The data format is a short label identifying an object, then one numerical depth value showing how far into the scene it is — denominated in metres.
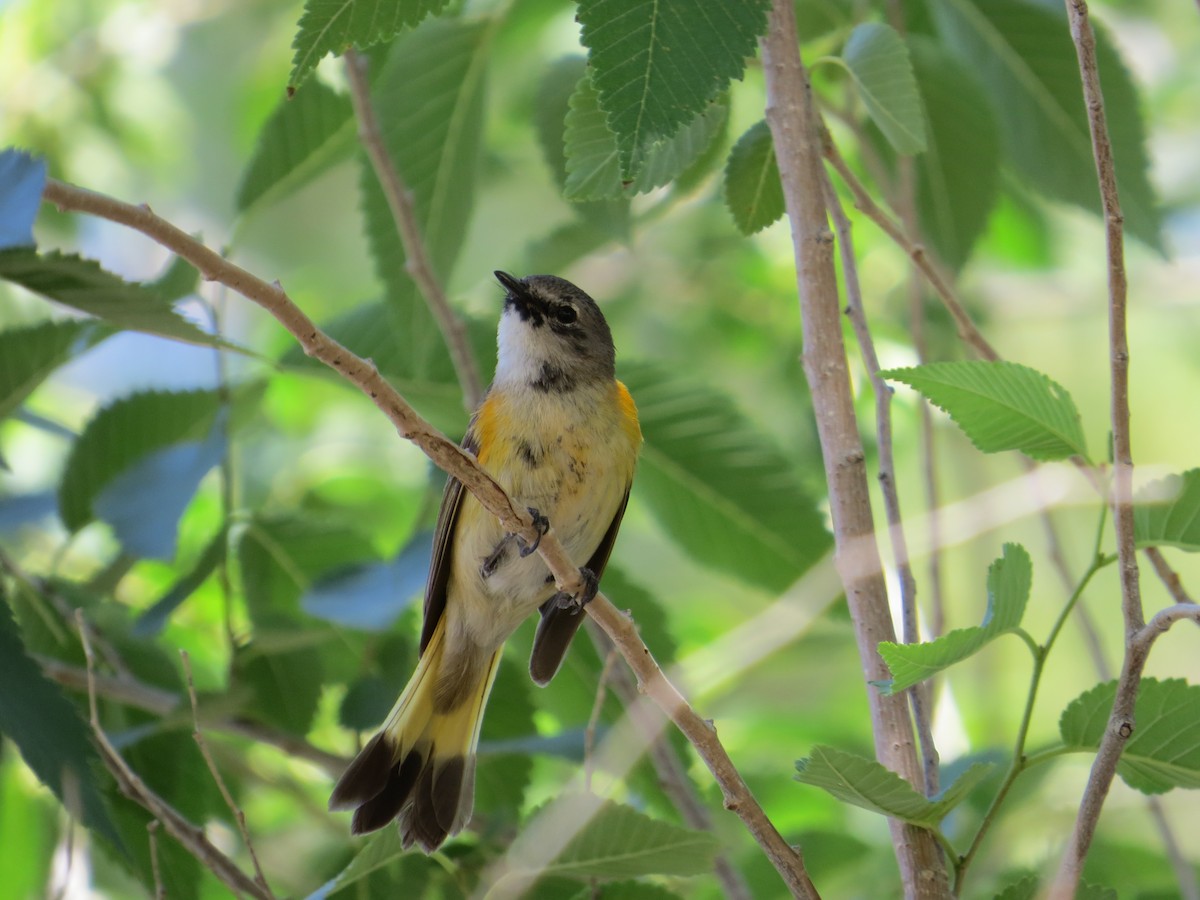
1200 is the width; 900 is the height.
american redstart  6.88
